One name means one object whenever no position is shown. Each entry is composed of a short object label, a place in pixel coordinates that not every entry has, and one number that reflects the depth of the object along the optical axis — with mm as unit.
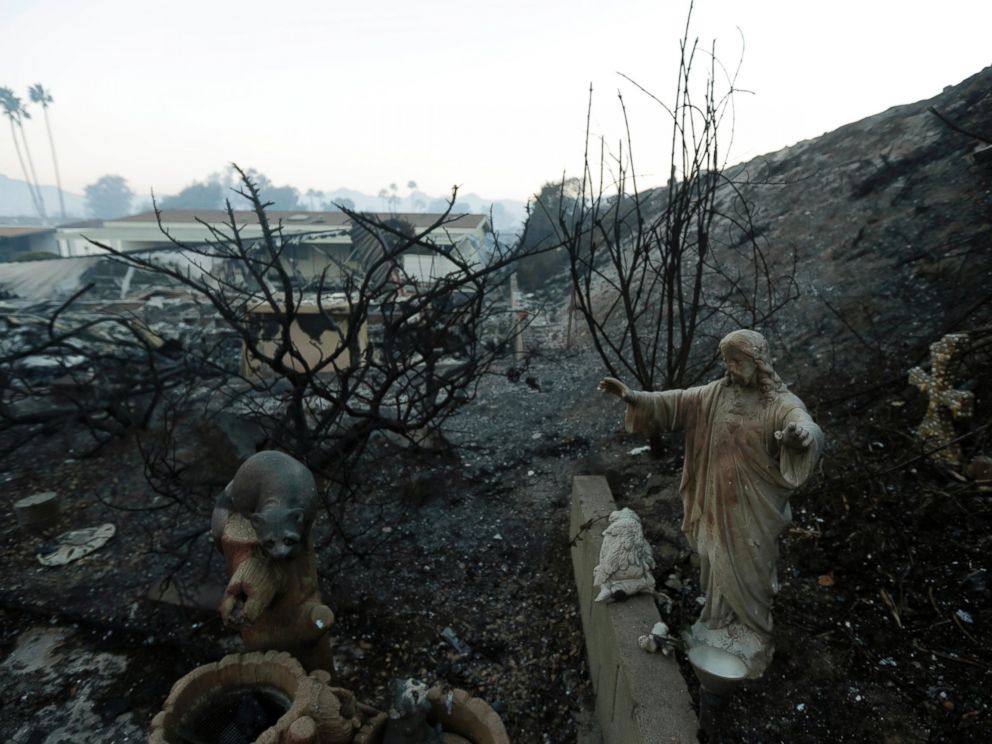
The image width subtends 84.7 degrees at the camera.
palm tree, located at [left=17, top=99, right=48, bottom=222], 68250
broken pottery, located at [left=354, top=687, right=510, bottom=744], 2586
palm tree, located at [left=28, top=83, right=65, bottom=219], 69938
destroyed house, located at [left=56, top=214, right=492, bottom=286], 19672
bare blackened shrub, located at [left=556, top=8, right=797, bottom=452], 4824
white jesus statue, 2658
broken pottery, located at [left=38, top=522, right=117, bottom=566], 5508
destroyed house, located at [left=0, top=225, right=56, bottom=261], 32594
